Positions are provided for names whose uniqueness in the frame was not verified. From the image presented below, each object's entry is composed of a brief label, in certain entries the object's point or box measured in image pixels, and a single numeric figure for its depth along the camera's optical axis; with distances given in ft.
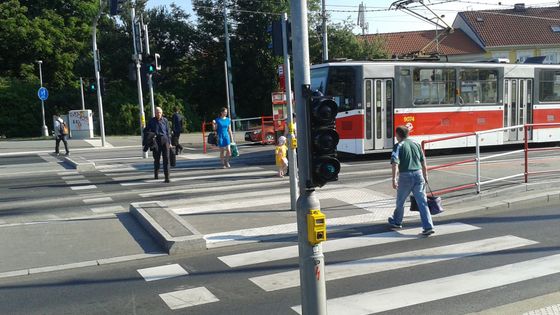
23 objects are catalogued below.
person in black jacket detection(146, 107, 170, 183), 44.42
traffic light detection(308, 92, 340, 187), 14.39
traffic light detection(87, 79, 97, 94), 86.76
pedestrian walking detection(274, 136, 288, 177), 45.88
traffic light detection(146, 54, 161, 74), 65.24
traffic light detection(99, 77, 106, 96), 84.04
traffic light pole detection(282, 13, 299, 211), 29.22
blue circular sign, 108.48
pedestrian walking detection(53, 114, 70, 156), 71.92
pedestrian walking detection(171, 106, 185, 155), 67.23
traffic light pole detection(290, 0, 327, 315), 14.11
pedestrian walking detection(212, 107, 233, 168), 51.67
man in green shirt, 26.07
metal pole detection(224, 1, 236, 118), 129.08
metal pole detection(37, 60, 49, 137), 117.57
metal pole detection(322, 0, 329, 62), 88.42
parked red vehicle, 82.07
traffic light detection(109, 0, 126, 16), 63.62
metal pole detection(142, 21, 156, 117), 66.75
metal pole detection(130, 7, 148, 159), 67.72
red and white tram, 55.77
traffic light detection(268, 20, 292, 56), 29.12
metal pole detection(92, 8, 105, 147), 83.56
